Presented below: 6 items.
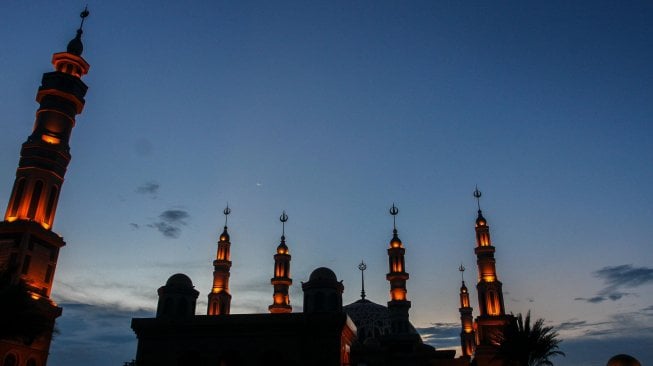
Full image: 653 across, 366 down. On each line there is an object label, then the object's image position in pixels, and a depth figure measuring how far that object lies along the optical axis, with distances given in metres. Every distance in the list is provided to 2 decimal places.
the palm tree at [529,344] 30.97
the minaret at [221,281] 57.53
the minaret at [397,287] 52.78
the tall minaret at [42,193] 36.88
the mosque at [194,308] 34.47
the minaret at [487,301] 51.47
